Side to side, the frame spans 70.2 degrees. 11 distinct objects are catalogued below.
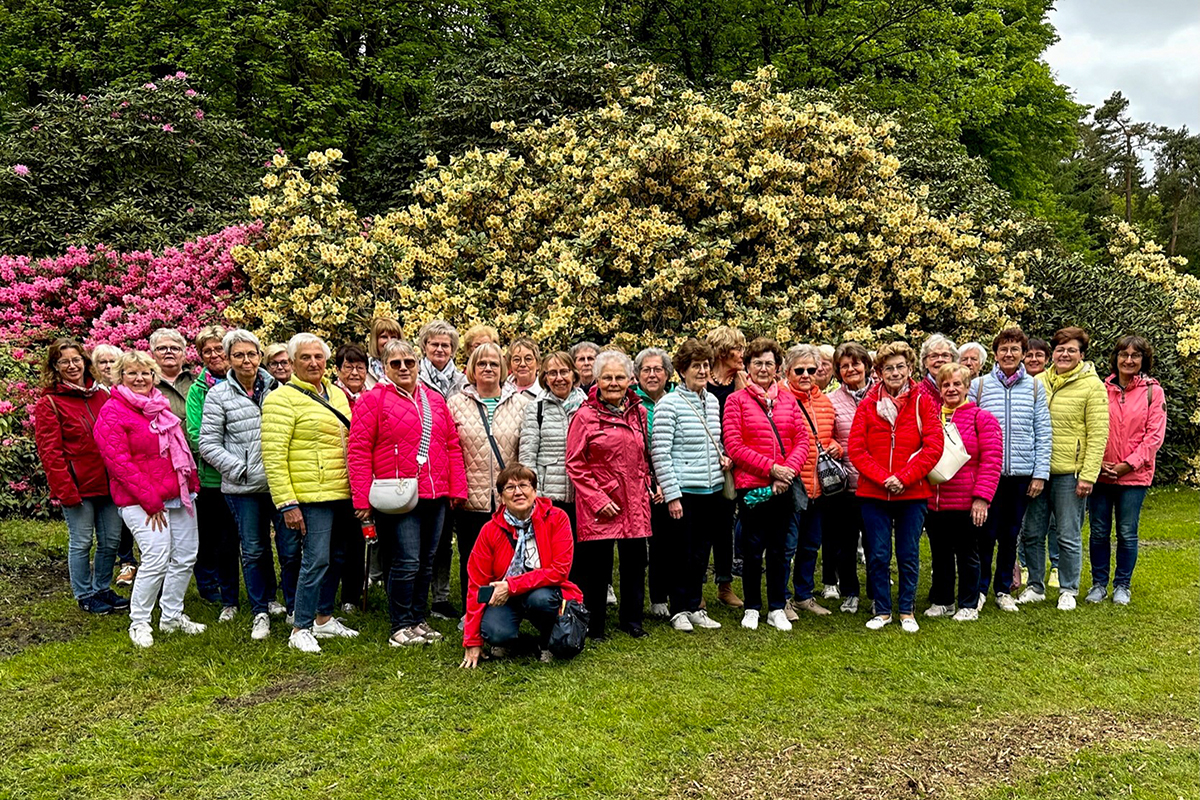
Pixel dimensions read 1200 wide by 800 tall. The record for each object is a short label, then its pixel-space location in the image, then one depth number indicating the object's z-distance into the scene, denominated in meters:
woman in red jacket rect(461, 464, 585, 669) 4.91
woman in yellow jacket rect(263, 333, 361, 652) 4.95
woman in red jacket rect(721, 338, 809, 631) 5.48
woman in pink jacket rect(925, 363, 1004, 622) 5.65
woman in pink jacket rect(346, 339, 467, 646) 4.98
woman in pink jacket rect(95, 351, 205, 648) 5.23
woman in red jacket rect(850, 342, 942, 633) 5.49
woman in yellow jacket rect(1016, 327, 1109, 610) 6.07
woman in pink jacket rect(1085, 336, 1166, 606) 6.11
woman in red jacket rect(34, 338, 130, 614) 5.66
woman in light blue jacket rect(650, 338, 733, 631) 5.50
